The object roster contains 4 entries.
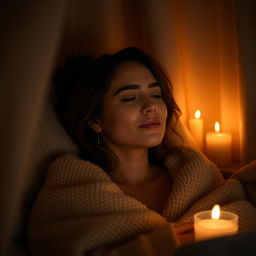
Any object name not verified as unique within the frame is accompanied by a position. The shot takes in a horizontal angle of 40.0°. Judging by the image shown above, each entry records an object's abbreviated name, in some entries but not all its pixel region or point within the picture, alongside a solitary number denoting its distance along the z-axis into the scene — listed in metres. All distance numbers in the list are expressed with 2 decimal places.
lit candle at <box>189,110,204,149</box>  1.60
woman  0.96
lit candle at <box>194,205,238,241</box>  0.81
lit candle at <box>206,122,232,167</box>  1.54
